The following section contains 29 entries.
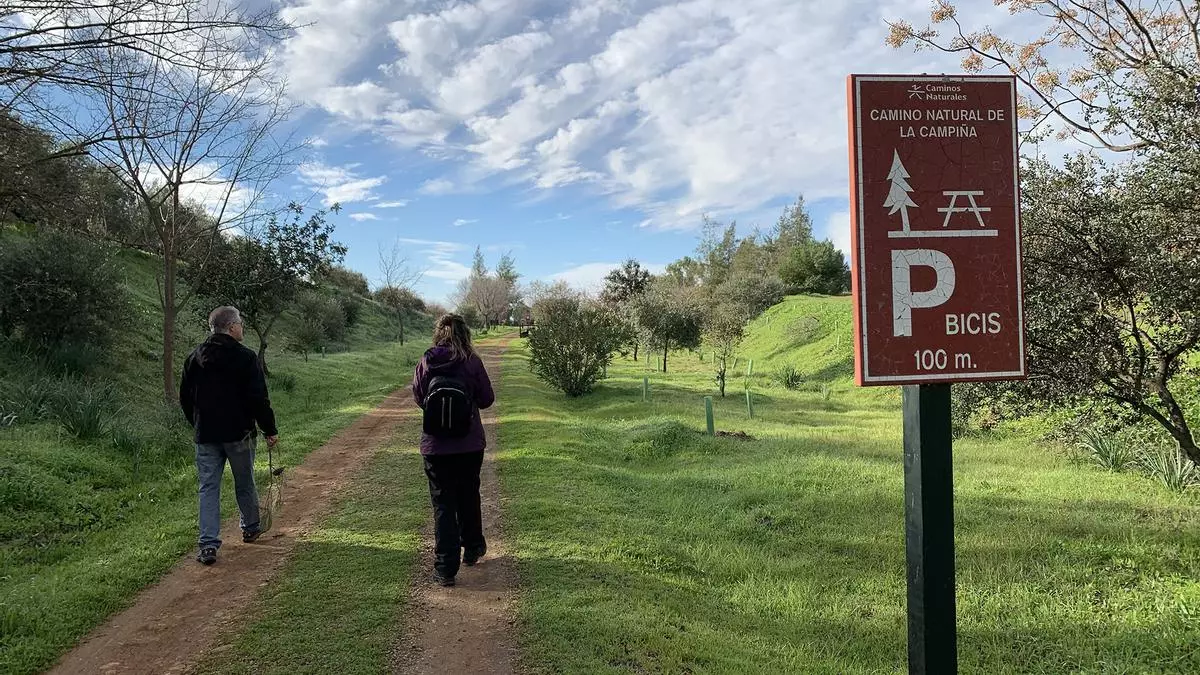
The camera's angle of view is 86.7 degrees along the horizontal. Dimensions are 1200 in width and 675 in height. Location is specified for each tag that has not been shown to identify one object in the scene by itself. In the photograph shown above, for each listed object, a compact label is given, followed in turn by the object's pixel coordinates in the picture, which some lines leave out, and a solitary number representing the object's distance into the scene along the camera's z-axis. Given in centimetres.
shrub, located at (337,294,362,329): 3491
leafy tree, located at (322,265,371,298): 4245
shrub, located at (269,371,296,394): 1478
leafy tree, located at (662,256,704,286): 5853
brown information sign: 211
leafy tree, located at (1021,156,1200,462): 511
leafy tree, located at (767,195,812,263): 6032
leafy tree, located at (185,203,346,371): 1580
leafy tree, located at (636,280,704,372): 2762
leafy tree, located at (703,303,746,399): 2309
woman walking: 429
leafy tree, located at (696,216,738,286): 5909
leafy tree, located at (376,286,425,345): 3764
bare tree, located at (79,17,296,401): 895
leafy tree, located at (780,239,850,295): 4631
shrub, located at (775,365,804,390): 2075
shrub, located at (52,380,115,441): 743
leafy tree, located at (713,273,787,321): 3912
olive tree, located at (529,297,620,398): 1579
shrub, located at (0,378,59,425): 782
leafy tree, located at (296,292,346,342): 2648
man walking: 484
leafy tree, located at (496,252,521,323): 6738
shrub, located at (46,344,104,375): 1086
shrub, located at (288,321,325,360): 2419
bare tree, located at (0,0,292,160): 408
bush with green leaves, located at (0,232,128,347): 1094
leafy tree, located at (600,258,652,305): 4528
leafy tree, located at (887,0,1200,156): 500
